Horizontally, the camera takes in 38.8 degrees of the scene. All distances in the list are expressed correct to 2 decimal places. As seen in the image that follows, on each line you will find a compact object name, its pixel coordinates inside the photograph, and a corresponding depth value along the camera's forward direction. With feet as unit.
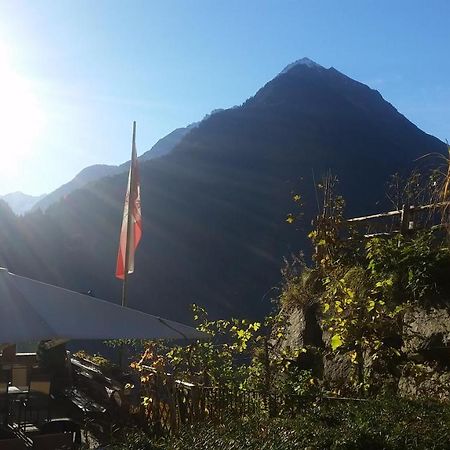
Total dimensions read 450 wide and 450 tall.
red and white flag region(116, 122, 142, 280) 33.12
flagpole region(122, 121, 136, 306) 31.81
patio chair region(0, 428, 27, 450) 17.75
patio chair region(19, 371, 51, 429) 21.90
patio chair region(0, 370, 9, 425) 20.58
